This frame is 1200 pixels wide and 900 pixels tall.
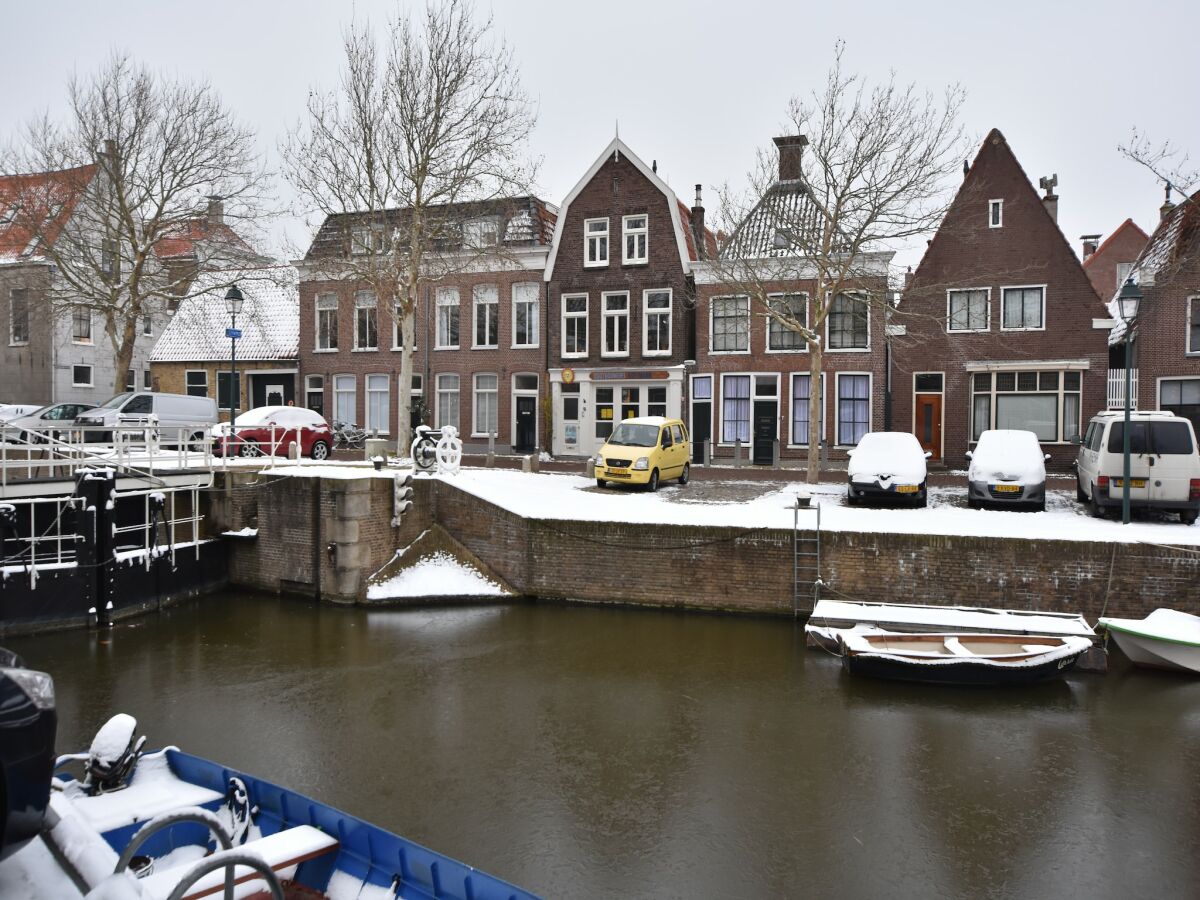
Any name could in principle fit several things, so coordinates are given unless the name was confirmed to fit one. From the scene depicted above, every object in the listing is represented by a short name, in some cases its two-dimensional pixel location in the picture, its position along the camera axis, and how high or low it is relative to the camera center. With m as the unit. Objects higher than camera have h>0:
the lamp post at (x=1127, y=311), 15.00 +2.01
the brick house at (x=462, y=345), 30.50 +2.96
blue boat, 4.43 -2.58
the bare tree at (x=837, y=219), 19.89 +5.00
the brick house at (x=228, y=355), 34.16 +2.86
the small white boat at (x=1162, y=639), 12.00 -2.99
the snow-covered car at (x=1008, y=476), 16.78 -0.98
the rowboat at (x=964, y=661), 11.77 -3.21
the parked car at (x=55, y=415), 24.20 +0.35
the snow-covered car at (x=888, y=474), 17.19 -0.96
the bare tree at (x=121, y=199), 26.22 +7.12
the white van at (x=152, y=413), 23.42 +0.38
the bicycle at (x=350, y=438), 31.02 -0.44
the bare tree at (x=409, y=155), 22.61 +7.20
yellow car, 20.02 -0.67
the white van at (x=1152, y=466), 15.37 -0.74
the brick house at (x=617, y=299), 28.56 +4.27
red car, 23.47 -0.16
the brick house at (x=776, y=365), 26.36 +1.95
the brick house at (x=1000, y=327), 25.30 +2.94
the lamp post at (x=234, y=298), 19.94 +2.98
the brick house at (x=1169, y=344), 24.31 +2.30
